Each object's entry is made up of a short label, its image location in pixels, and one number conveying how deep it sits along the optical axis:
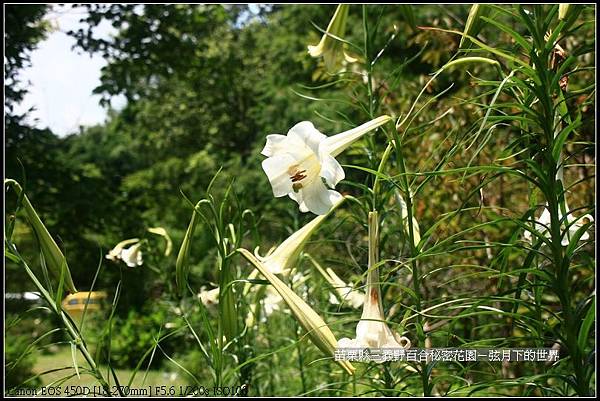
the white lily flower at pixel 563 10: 0.82
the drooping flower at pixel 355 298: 1.71
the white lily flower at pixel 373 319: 0.82
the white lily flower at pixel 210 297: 1.44
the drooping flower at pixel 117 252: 1.88
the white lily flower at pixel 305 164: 0.85
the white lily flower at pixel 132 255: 1.91
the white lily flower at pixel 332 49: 1.17
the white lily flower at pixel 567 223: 0.93
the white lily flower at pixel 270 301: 2.07
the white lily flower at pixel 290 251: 0.90
